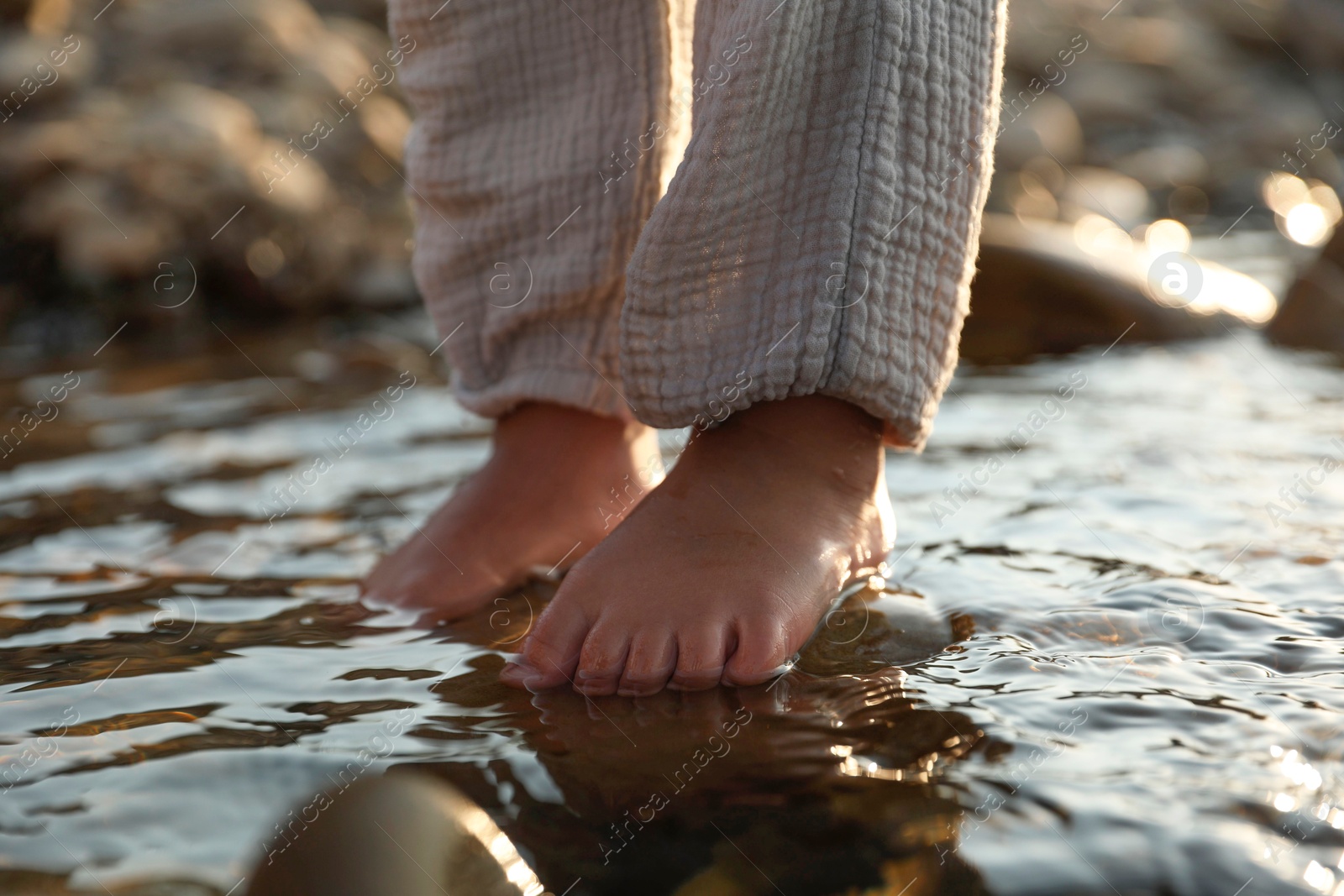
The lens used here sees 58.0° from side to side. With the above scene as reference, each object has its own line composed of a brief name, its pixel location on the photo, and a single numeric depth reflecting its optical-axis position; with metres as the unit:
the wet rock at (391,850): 0.74
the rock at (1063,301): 2.80
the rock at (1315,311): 2.59
